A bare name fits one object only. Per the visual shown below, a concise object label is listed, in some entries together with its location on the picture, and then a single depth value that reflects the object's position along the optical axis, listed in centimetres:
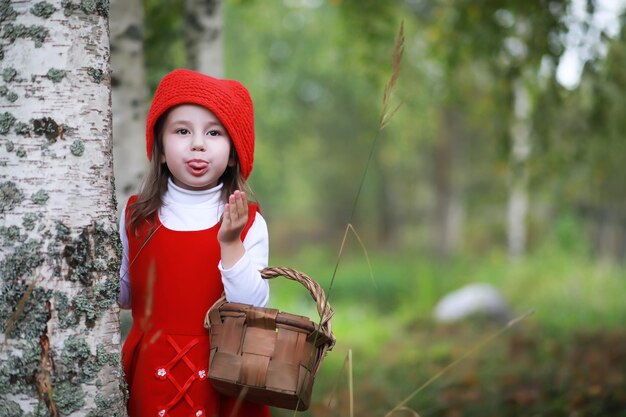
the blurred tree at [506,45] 530
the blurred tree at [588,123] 526
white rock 931
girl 221
